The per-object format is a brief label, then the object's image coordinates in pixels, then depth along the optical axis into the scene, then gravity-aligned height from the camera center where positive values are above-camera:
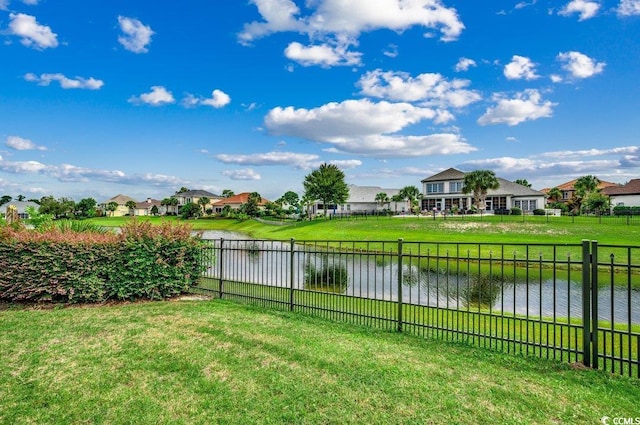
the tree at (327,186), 62.06 +3.61
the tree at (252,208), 70.02 -0.01
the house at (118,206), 111.72 +1.06
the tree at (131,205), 108.50 +1.23
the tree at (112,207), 108.94 +0.73
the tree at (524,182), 73.99 +4.60
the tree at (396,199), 67.92 +1.43
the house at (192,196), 107.00 +3.63
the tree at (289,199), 78.74 +1.82
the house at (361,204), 75.69 +0.53
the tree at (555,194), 65.64 +1.89
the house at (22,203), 88.84 +1.74
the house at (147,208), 111.85 +0.36
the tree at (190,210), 79.05 -0.31
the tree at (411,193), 64.88 +2.31
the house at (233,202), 95.35 +1.61
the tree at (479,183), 49.12 +3.00
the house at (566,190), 69.89 +2.69
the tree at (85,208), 91.31 +0.42
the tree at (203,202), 89.74 +1.56
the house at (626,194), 54.97 +1.51
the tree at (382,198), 73.25 +1.69
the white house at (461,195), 55.97 +1.57
